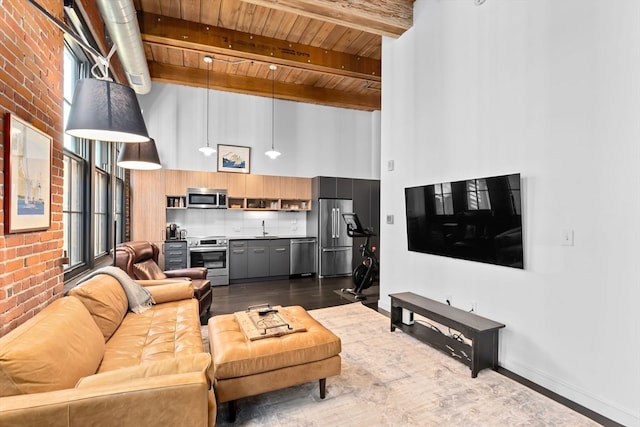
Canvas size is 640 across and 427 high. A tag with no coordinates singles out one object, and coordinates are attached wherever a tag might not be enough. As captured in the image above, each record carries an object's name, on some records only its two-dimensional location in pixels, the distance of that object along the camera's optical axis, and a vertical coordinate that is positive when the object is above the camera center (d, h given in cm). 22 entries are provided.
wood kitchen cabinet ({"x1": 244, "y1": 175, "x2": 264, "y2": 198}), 625 +59
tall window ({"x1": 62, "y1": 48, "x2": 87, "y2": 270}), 278 +27
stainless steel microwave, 578 +32
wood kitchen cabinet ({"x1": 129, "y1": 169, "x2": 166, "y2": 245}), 546 +17
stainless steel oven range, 556 -75
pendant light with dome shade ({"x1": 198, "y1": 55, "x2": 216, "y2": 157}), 494 +131
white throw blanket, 277 -69
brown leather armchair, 353 -66
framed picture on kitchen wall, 622 +116
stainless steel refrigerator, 642 -44
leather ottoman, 194 -96
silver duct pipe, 297 +201
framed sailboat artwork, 162 +23
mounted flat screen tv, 259 -5
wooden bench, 256 -108
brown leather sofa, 120 -72
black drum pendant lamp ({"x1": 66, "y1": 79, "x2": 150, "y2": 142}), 161 +56
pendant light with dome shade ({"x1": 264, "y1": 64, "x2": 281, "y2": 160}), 552 +236
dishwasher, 629 -85
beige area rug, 200 -132
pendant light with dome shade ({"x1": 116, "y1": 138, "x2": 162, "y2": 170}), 356 +70
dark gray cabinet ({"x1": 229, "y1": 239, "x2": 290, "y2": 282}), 583 -85
